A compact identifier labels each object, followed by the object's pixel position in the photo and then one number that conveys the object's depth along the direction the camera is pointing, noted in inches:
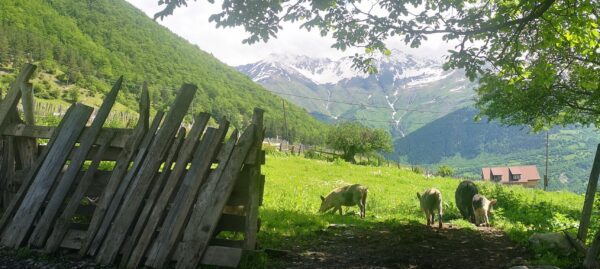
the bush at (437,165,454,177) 3357.8
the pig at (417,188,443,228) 486.3
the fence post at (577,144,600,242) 306.7
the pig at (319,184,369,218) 557.0
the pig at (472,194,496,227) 516.1
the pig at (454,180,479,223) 581.6
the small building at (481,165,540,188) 6087.6
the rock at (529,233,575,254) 299.4
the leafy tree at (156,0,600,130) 369.4
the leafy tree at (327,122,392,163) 3371.1
